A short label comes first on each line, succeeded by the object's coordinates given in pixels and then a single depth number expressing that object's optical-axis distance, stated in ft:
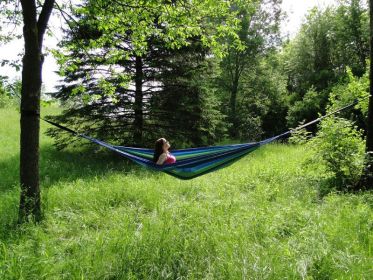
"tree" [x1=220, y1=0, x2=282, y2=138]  57.31
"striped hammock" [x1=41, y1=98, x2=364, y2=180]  13.10
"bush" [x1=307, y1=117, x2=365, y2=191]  15.88
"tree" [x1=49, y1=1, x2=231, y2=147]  26.71
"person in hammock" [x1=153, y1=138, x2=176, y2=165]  14.47
